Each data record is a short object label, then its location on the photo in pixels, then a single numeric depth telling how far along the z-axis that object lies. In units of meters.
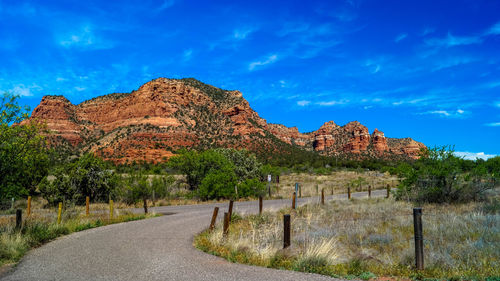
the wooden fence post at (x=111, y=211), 14.62
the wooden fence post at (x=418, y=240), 6.40
